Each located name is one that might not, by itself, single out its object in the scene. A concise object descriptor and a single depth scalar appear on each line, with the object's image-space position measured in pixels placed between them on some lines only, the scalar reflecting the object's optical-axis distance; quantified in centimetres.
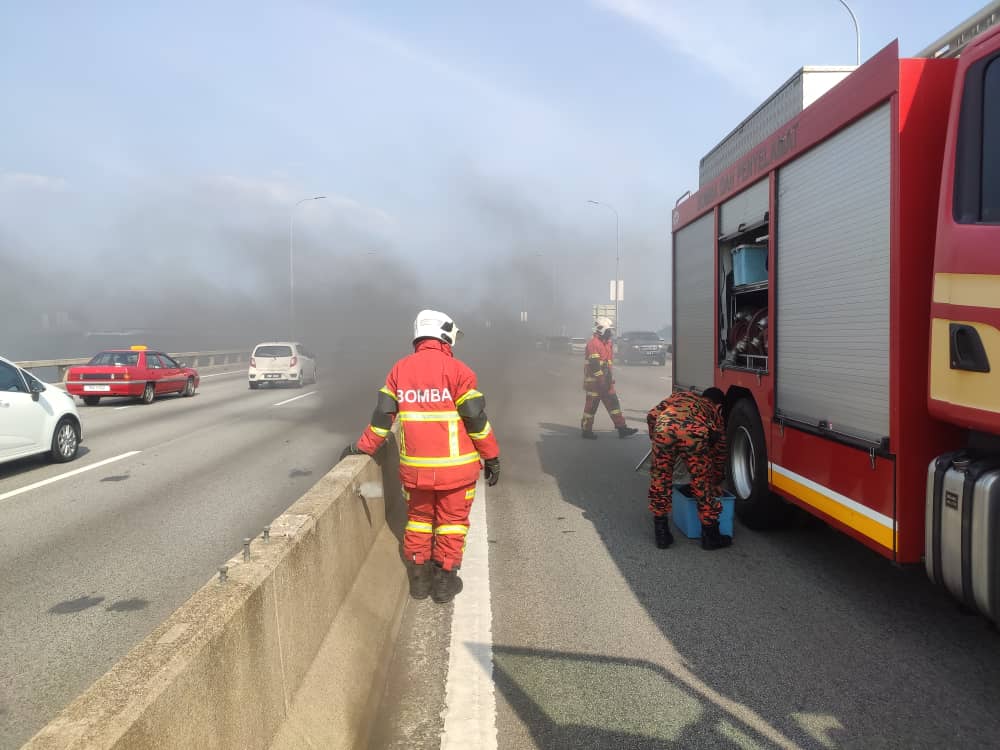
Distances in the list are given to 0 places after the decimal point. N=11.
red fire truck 340
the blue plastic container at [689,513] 614
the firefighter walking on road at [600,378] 1235
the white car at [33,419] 921
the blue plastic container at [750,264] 672
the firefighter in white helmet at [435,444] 455
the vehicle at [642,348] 3897
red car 1827
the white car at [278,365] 2473
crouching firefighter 588
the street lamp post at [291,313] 4462
